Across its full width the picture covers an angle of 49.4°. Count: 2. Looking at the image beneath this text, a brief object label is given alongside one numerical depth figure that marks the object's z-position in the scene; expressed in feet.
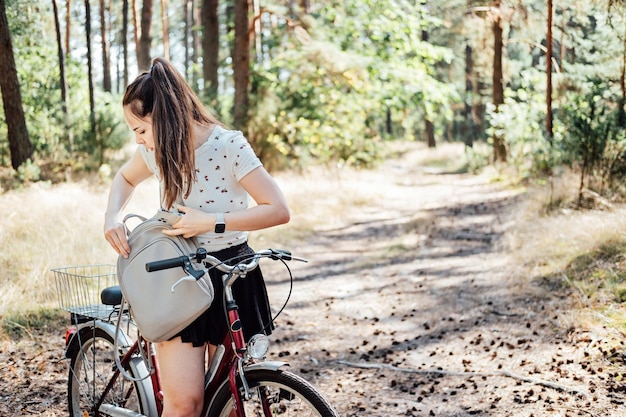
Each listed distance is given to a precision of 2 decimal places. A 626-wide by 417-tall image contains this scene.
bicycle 7.72
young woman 7.80
